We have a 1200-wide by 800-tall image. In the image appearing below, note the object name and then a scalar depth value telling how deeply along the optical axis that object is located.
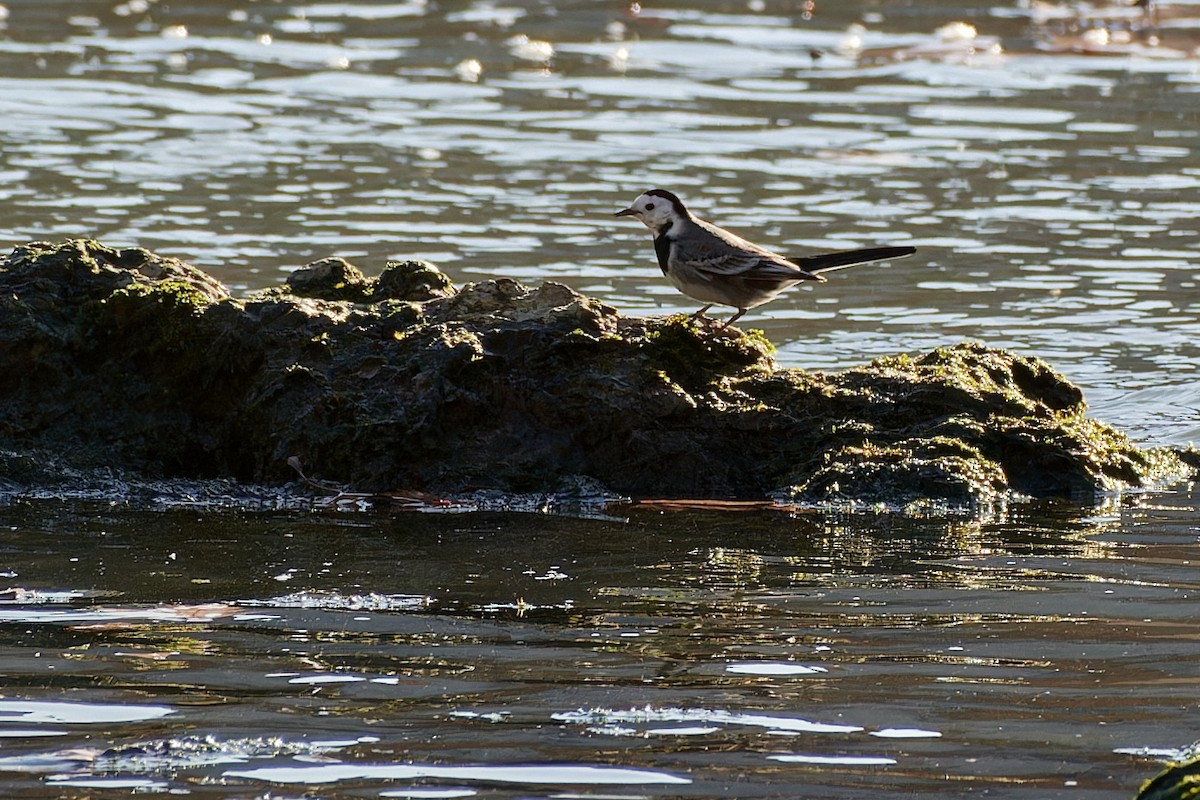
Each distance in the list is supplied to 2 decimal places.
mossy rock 14.06
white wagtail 16.37
